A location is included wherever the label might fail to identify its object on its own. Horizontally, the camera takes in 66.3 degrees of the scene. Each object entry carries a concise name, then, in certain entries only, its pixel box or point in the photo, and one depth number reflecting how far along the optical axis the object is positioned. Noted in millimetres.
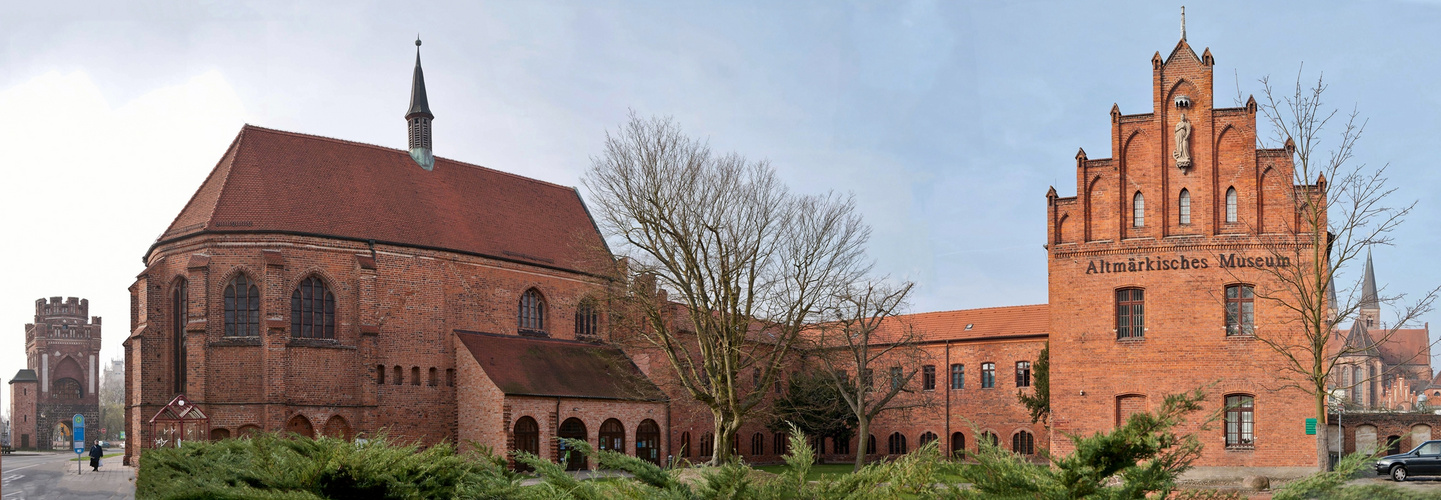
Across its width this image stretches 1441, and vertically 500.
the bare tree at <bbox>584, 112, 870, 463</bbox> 33719
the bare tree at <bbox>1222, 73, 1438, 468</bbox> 26578
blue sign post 37162
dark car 29641
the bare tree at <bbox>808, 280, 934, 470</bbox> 37812
